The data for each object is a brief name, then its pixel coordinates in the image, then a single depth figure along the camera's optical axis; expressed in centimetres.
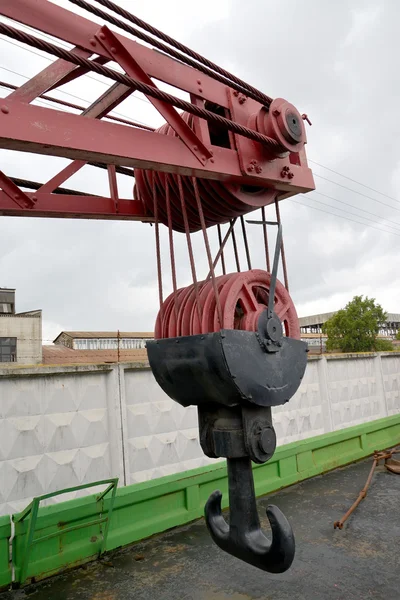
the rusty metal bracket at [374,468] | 403
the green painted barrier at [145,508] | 333
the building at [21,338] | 2381
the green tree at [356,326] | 3572
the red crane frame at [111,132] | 187
